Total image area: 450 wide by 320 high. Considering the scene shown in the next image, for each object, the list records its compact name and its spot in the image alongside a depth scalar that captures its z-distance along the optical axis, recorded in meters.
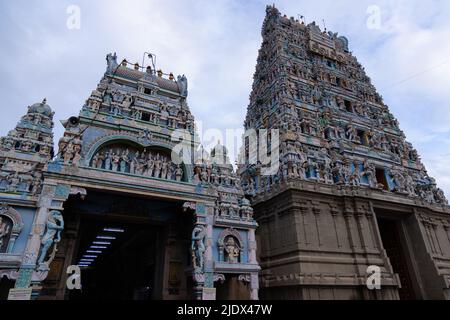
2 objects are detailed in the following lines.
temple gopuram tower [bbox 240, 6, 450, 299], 18.23
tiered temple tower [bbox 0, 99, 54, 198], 13.25
